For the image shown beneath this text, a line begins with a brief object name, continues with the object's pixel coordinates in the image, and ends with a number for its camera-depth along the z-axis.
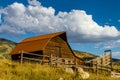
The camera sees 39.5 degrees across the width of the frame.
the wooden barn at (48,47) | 24.78
